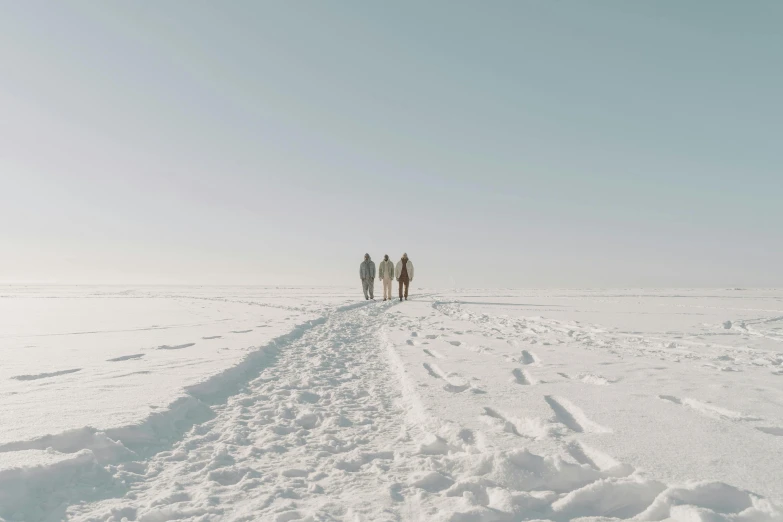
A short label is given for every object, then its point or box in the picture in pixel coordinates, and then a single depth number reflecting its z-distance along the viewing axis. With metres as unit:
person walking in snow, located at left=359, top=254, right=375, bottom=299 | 21.11
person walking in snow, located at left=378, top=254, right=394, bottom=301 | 20.91
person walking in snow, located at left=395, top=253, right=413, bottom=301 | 20.53
